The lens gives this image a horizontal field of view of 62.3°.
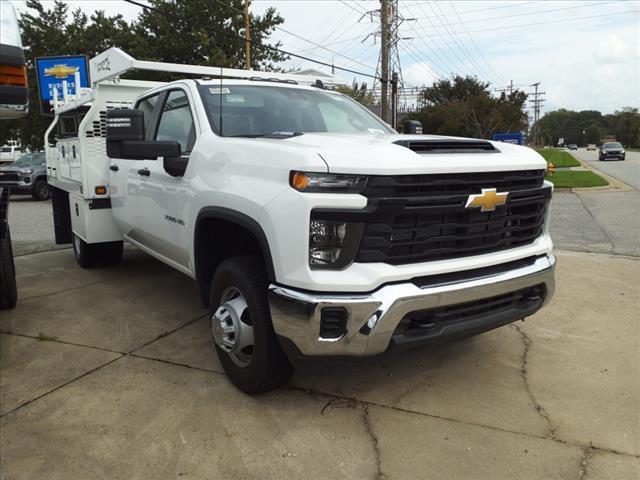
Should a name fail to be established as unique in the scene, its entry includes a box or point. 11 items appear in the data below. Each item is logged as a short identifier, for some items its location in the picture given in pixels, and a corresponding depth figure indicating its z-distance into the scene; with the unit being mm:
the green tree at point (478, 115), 34562
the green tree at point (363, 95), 38688
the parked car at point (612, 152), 42938
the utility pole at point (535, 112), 101312
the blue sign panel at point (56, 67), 15148
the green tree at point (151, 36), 23484
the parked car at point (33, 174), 16688
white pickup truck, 2588
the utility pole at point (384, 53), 22133
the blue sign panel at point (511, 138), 12106
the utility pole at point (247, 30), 21575
